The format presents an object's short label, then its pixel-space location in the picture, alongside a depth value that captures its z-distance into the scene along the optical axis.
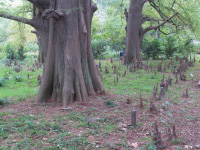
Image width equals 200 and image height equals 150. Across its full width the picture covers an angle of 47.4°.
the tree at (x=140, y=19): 16.23
